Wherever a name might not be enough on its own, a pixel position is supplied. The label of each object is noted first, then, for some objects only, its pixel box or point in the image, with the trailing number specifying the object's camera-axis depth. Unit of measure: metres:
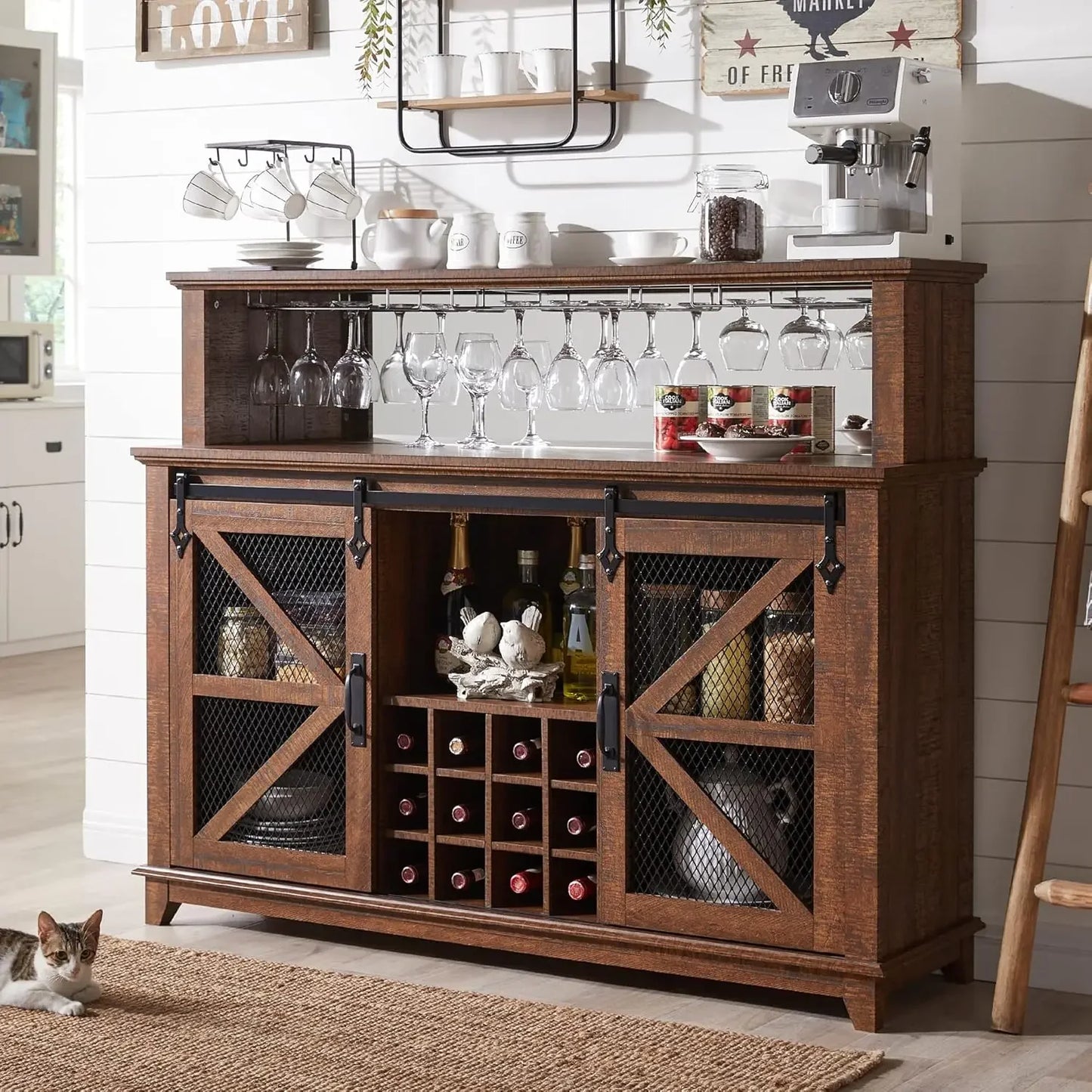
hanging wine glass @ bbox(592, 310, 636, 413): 3.83
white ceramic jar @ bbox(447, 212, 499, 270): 4.07
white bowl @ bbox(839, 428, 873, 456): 3.85
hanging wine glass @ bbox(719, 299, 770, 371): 3.89
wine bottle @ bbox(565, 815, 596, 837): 3.81
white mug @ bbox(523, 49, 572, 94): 4.08
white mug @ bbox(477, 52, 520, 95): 4.11
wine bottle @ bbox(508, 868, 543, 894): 3.85
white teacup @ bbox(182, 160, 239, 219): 4.34
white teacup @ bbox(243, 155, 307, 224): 4.27
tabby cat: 3.48
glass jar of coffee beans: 3.71
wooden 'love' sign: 4.45
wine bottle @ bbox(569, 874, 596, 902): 3.79
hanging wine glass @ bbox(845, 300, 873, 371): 3.80
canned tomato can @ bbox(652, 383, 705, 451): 3.83
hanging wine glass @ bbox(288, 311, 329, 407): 4.19
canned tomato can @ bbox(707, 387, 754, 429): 3.73
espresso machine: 3.52
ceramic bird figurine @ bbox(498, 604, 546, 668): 3.88
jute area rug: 3.19
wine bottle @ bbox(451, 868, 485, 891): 3.92
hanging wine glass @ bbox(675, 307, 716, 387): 3.92
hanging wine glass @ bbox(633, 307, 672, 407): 3.90
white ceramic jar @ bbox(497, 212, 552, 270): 4.03
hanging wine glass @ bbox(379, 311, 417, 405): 4.06
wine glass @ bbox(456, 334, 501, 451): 3.98
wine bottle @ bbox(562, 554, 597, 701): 3.90
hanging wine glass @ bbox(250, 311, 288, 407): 4.22
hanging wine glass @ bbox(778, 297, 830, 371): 3.80
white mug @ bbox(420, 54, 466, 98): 4.18
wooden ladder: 3.52
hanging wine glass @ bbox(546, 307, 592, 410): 3.90
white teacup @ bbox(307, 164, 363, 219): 4.28
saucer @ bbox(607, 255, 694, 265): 3.83
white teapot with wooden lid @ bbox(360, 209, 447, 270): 4.12
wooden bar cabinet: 3.50
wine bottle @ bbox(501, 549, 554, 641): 4.02
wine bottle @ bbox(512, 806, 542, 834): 3.87
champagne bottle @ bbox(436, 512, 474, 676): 4.03
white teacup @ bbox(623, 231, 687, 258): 3.85
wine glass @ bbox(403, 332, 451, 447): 4.07
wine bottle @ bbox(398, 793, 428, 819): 3.96
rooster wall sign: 3.77
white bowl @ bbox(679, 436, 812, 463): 3.64
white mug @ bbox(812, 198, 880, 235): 3.60
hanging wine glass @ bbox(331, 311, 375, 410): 4.11
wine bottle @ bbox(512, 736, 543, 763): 3.86
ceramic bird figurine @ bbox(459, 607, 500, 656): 3.93
